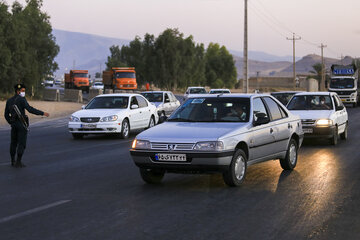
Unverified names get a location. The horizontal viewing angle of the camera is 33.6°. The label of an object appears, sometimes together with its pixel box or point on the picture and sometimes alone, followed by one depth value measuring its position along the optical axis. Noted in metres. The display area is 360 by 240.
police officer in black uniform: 11.65
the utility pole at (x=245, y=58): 40.88
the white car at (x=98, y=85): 80.80
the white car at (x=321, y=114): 16.14
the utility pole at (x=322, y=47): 108.22
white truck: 47.12
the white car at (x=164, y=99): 27.12
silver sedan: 8.52
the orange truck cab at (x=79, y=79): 70.19
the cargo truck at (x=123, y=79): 59.81
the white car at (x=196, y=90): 42.41
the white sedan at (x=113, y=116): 18.48
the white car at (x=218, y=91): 38.96
